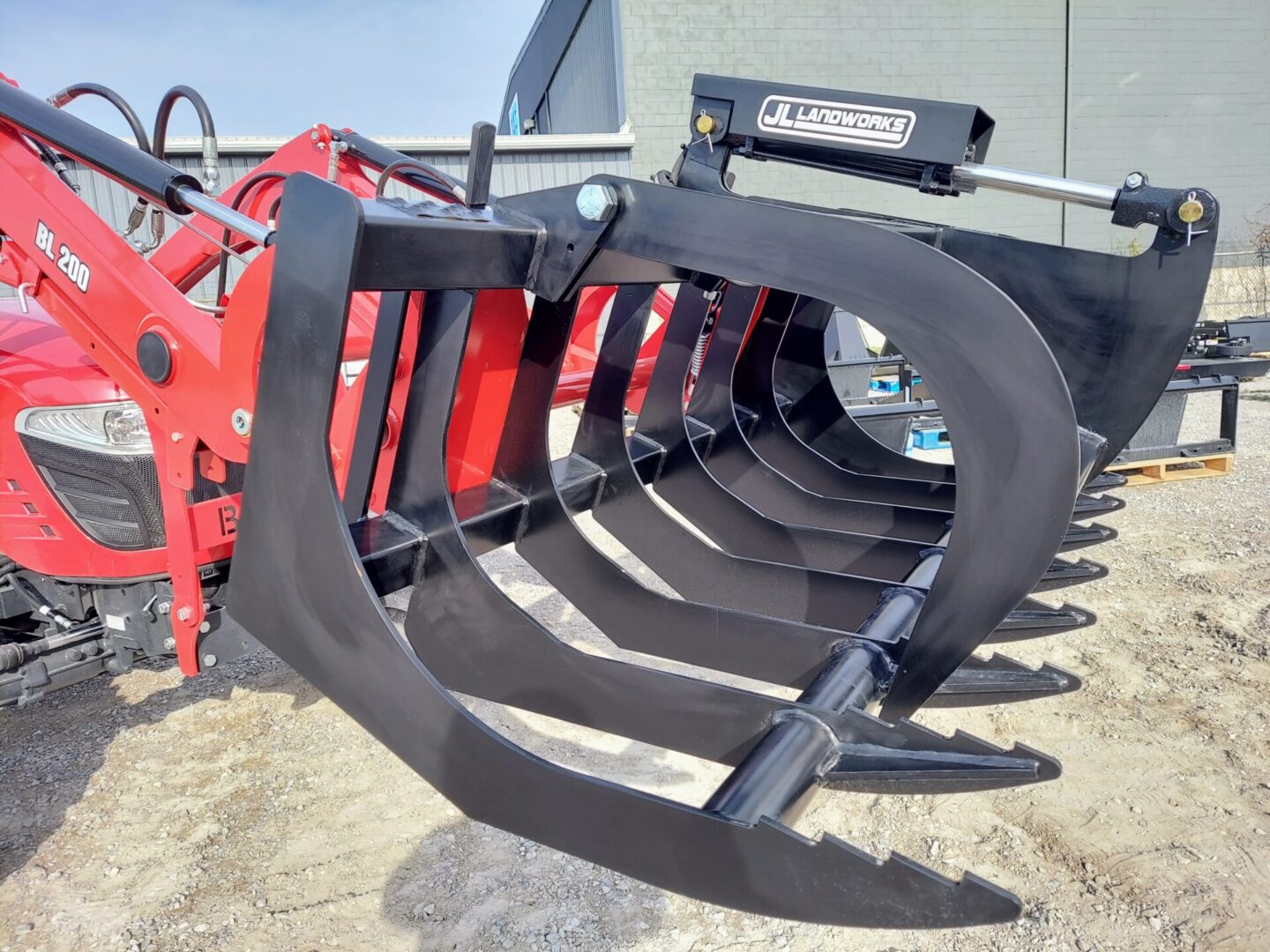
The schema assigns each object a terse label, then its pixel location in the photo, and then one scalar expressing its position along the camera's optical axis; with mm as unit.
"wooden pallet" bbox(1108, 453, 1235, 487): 5730
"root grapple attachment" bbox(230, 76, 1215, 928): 1338
